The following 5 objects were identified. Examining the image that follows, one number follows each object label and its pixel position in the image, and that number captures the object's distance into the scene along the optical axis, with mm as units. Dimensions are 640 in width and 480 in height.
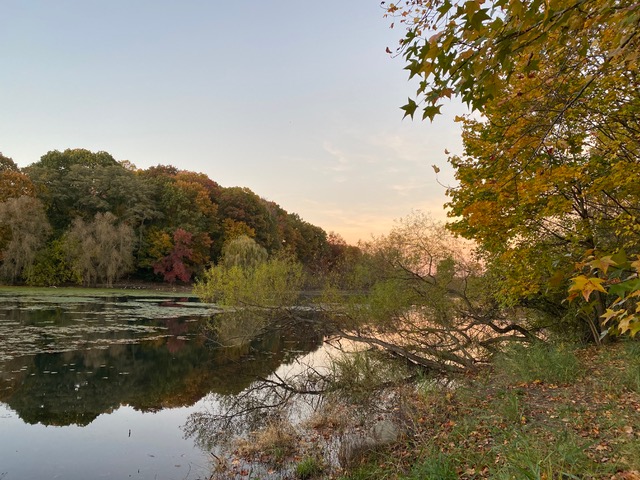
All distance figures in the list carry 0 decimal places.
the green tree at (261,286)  14984
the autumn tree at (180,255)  51875
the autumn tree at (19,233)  39625
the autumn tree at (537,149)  2564
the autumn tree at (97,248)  42594
